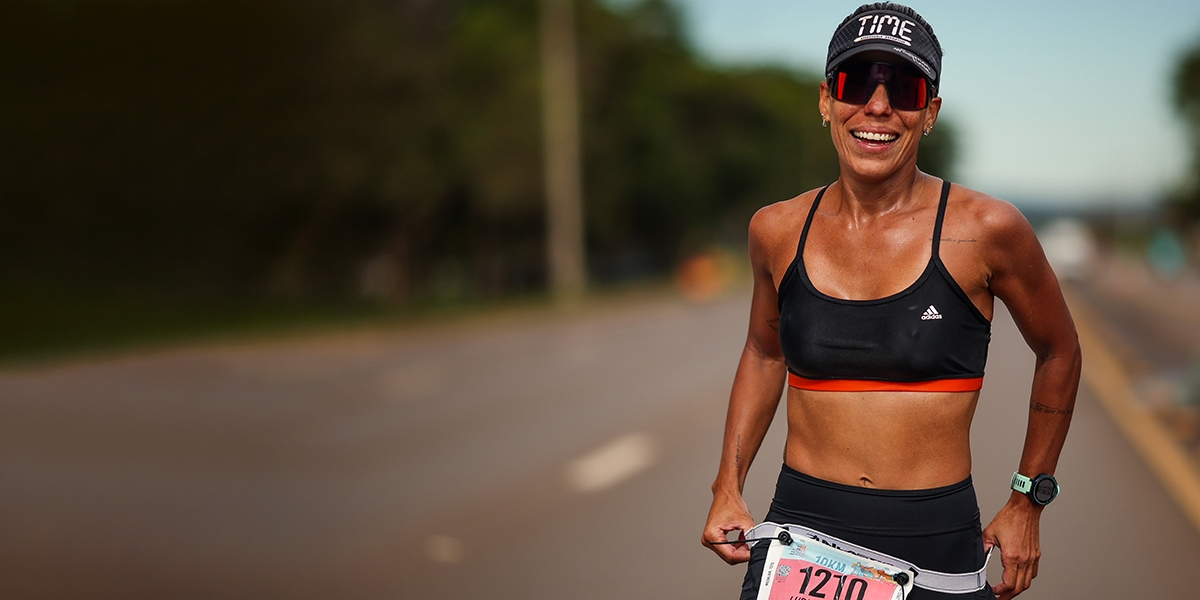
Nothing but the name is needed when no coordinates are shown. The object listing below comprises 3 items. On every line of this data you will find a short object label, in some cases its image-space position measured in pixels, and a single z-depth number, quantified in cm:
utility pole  3516
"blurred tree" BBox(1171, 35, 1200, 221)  8900
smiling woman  271
